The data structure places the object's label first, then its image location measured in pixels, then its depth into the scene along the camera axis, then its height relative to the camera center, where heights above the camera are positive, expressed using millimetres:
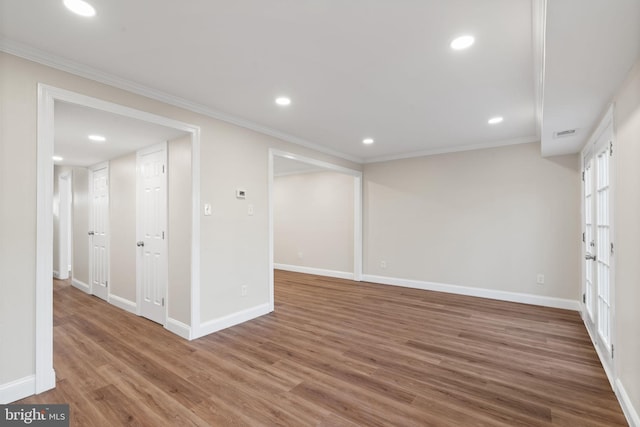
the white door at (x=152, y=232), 3572 -218
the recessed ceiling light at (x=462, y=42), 2023 +1211
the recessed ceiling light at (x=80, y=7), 1693 +1225
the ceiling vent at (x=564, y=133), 3121 +881
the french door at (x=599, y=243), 2410 -292
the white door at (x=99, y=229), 4625 -242
